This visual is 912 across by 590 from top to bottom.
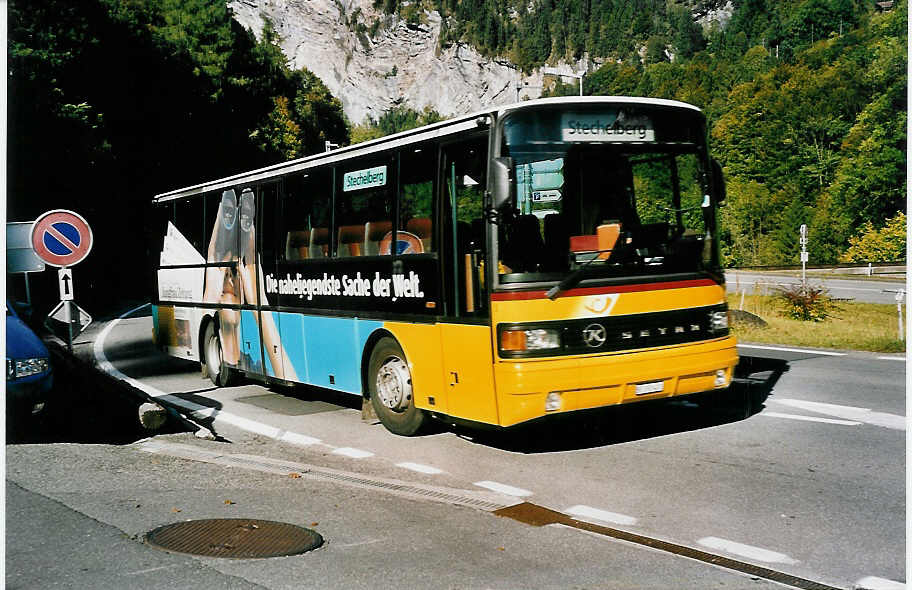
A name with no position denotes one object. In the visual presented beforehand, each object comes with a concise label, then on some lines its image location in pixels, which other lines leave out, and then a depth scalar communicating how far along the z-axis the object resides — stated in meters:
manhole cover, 6.32
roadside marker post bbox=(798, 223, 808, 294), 35.80
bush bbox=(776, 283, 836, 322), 26.92
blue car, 10.27
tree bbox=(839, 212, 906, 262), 60.50
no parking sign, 13.91
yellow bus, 8.94
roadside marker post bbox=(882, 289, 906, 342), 19.89
